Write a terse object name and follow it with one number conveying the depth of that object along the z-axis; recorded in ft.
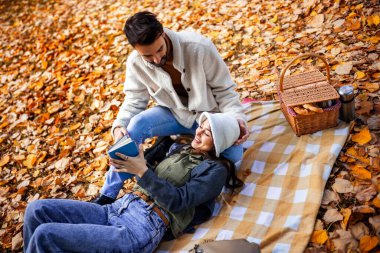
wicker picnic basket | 8.74
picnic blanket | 7.63
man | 8.45
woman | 6.95
